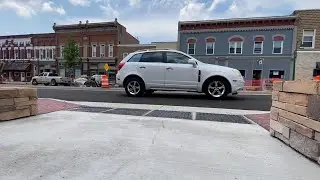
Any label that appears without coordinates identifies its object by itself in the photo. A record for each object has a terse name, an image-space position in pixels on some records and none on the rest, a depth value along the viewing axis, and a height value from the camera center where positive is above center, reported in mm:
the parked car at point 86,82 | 25361 -478
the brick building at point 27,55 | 40562 +3791
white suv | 7605 +154
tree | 34875 +3470
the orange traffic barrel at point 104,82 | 18244 -321
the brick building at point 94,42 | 36625 +5821
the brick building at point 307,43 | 24438 +4081
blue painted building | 25875 +4336
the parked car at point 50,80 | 27578 -337
